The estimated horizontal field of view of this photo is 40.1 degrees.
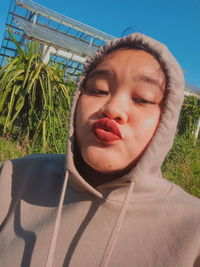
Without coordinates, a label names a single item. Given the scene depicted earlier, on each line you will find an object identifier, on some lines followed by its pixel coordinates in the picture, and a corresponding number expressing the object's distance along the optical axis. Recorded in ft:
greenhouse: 24.89
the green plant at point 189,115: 15.28
